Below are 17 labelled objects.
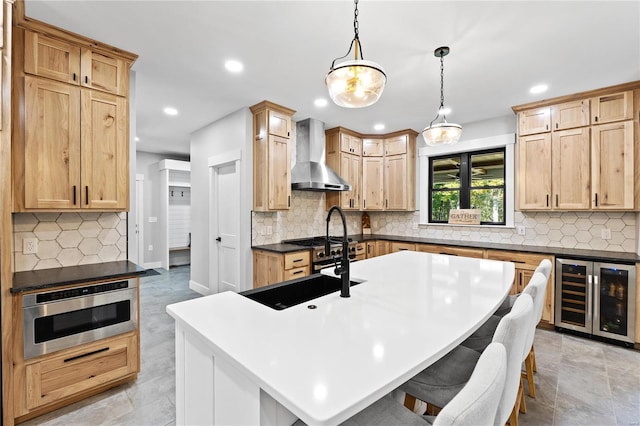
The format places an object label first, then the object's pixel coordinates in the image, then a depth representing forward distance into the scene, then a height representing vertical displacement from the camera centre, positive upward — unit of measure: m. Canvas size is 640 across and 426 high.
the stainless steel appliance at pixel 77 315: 1.89 -0.75
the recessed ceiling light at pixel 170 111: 3.87 +1.37
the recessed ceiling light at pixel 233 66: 2.68 +1.38
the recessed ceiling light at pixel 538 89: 3.17 +1.38
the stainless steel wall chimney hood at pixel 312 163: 4.06 +0.71
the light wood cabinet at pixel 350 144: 4.85 +1.17
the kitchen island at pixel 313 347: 0.81 -0.48
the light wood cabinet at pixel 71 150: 2.06 +0.46
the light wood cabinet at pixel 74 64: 2.08 +1.14
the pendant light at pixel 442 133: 2.60 +0.72
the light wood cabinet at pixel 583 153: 3.14 +0.70
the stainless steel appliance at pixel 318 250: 3.80 -0.53
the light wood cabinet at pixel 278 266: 3.48 -0.69
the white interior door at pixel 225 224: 4.03 -0.20
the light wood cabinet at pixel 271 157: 3.69 +0.71
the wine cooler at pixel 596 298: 2.95 -0.93
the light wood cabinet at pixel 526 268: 3.35 -0.69
